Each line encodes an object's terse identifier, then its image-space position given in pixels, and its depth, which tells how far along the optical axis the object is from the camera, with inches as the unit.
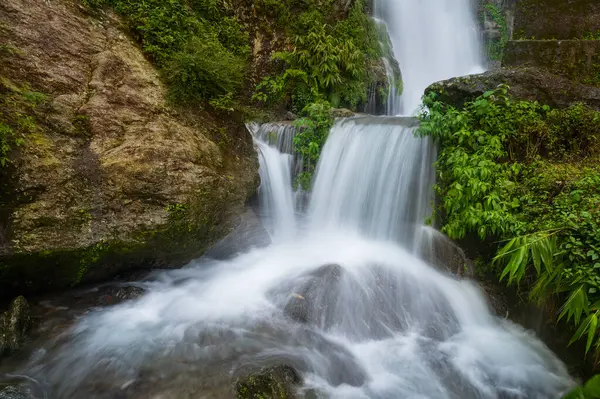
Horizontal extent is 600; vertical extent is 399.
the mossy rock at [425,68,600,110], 199.9
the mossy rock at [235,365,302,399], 113.0
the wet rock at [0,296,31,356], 127.2
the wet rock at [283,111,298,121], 347.3
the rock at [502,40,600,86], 228.8
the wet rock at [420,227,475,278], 194.2
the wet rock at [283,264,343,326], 166.9
